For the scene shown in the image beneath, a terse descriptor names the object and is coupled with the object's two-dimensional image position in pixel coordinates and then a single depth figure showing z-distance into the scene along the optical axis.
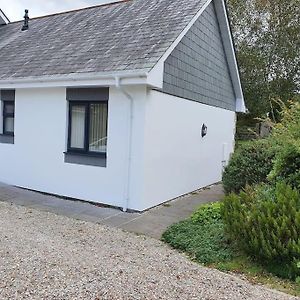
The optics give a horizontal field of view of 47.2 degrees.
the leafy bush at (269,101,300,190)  6.03
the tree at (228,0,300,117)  22.47
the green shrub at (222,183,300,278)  4.70
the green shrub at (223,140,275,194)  7.91
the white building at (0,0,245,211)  7.91
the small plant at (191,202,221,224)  6.59
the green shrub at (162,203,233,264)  5.27
